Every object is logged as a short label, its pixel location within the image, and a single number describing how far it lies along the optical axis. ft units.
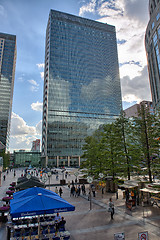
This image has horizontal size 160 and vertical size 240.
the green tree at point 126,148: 78.69
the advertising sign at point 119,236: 23.23
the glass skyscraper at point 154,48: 134.92
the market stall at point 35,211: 28.19
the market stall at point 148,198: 60.39
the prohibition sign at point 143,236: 23.24
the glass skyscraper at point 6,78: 457.68
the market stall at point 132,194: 54.84
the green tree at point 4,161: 227.44
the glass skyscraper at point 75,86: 360.69
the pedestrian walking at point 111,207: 45.43
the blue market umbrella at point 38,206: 27.61
